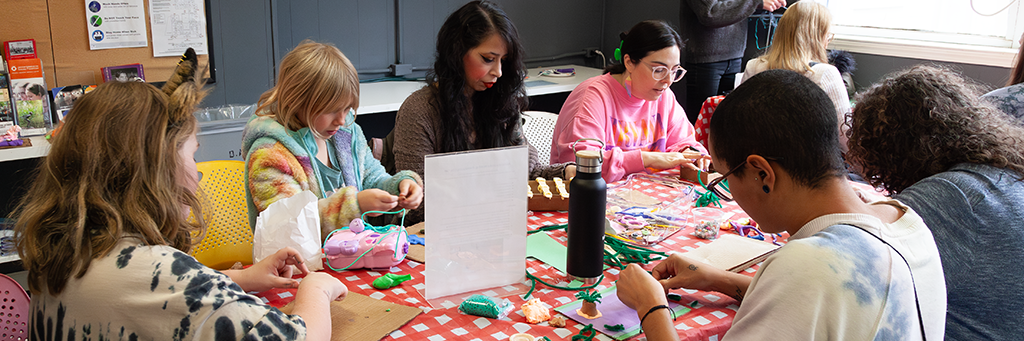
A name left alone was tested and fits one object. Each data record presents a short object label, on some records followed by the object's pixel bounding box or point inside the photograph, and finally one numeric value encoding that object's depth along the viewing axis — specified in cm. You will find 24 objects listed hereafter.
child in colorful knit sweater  162
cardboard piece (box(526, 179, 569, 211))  178
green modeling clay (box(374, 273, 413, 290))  129
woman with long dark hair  212
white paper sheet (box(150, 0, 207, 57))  302
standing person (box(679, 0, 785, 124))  410
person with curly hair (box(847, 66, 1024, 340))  117
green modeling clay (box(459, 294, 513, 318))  117
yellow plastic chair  181
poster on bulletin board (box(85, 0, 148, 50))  288
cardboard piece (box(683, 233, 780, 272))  141
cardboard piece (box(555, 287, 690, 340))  112
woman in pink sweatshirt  241
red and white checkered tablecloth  112
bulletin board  273
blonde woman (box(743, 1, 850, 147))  331
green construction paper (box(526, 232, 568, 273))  143
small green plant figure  117
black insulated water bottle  120
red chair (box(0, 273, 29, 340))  121
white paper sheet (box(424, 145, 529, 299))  120
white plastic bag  131
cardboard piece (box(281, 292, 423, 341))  110
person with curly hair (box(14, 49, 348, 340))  89
